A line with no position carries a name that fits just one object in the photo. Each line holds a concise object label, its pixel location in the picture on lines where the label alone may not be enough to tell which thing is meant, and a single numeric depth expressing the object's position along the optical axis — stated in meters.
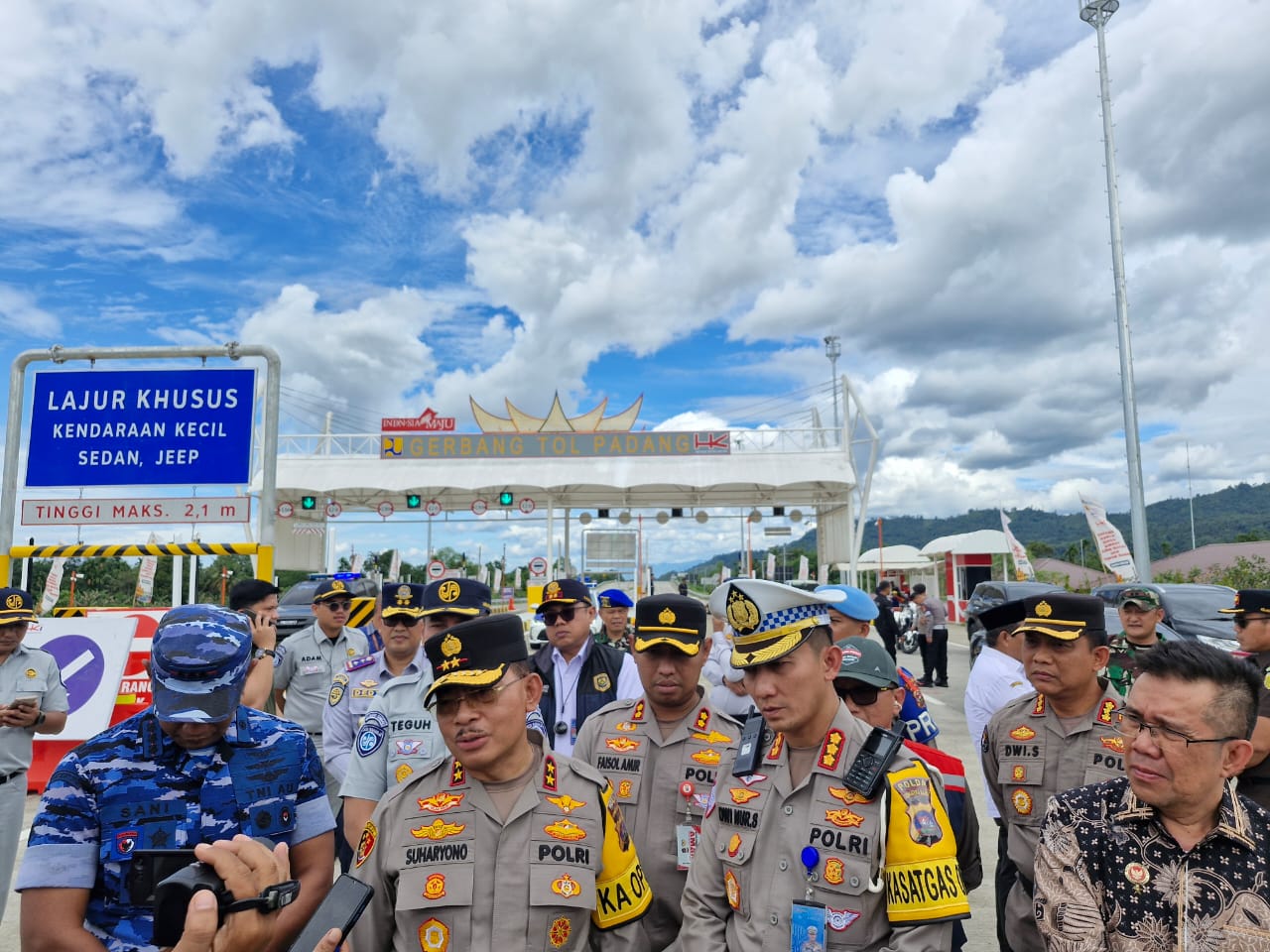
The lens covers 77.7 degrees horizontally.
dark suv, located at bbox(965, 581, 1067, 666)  11.83
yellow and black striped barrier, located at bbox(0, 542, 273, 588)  6.36
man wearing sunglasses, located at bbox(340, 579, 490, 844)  3.40
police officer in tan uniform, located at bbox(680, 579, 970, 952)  2.03
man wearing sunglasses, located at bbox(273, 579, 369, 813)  5.16
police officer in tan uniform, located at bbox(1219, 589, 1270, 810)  4.44
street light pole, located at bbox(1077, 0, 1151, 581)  16.69
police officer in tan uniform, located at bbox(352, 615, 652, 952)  2.09
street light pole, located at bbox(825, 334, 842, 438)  47.73
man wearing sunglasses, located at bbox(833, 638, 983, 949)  2.81
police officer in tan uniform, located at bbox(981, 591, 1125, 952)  2.98
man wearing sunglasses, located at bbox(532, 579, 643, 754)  4.47
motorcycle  19.66
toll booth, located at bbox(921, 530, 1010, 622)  30.03
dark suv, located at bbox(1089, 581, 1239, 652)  10.72
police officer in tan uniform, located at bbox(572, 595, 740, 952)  2.99
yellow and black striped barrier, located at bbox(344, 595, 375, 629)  5.62
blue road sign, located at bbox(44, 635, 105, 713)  7.58
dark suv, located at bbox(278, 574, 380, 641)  16.73
